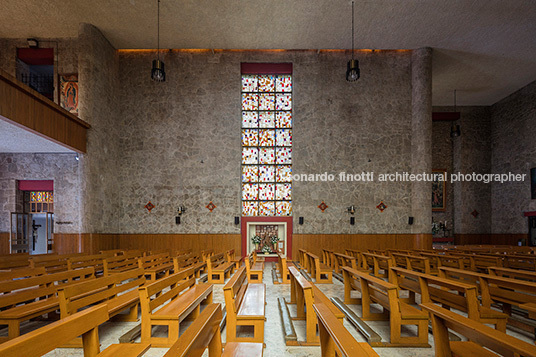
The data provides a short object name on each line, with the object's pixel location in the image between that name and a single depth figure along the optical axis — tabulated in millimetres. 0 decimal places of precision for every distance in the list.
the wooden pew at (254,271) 6089
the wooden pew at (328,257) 8426
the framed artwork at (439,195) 16016
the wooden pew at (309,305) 2779
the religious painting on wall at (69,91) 10484
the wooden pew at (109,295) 2820
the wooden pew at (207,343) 1369
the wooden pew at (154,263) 5198
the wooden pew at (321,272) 6359
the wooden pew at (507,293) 3115
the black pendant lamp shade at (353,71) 9117
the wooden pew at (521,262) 5402
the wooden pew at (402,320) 3137
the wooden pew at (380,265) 5977
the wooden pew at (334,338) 1464
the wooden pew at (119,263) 5498
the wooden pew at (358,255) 7722
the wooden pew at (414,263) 5129
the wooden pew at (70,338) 1393
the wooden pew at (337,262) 7689
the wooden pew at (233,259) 8642
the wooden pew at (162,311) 2975
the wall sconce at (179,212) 11539
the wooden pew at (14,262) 5451
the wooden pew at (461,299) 2965
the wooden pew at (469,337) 1640
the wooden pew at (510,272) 3653
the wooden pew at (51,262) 5301
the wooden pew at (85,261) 5498
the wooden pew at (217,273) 6508
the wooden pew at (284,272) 6422
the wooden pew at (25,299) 2998
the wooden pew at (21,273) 3918
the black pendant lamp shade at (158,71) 8573
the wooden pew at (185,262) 5848
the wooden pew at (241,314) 2896
